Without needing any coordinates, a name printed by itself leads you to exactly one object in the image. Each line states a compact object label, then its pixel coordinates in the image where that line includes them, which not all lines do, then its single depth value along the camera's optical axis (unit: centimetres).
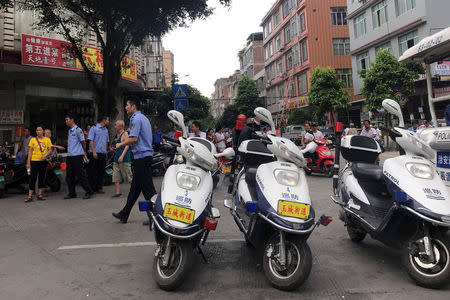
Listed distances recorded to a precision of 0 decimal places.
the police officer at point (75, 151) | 756
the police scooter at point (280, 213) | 286
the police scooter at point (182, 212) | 297
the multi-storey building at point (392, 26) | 2042
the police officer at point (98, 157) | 841
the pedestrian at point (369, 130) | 1156
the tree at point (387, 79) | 1978
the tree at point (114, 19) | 1078
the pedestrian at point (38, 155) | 750
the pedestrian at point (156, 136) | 1432
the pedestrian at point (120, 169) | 786
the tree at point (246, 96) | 4750
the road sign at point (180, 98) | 965
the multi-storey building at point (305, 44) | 3466
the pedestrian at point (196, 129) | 929
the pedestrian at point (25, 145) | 913
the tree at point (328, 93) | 2831
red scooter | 1018
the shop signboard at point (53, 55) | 1309
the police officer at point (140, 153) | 496
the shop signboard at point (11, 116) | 1530
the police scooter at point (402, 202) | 284
